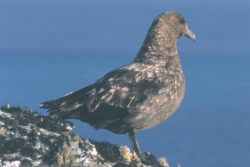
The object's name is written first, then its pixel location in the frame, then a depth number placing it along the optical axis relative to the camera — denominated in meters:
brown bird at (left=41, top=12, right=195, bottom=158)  15.96
